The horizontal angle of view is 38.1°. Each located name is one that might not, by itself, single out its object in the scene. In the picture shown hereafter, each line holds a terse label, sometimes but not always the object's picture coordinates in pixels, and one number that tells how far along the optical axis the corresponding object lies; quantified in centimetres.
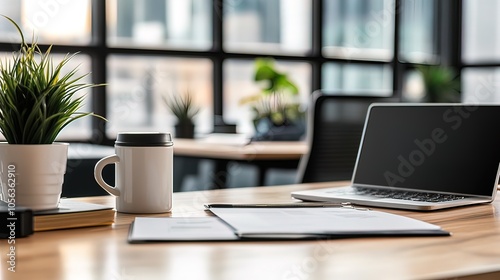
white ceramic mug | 109
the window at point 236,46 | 491
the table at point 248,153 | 291
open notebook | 87
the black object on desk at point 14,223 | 88
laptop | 123
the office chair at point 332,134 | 259
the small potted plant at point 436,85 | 629
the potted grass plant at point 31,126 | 96
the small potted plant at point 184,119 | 409
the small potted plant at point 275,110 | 379
